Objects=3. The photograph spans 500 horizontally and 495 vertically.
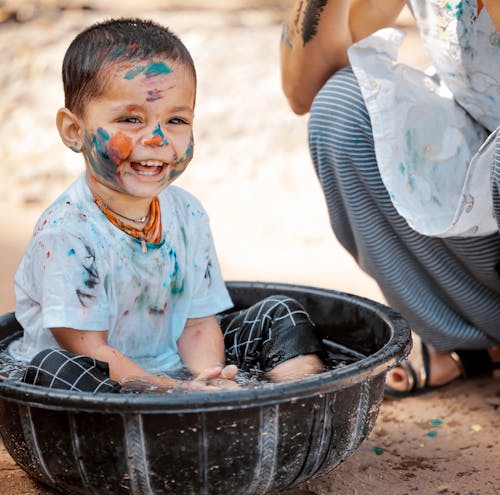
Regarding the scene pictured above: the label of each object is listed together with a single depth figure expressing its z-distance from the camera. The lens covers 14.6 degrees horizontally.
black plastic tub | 1.88
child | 2.03
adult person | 2.22
